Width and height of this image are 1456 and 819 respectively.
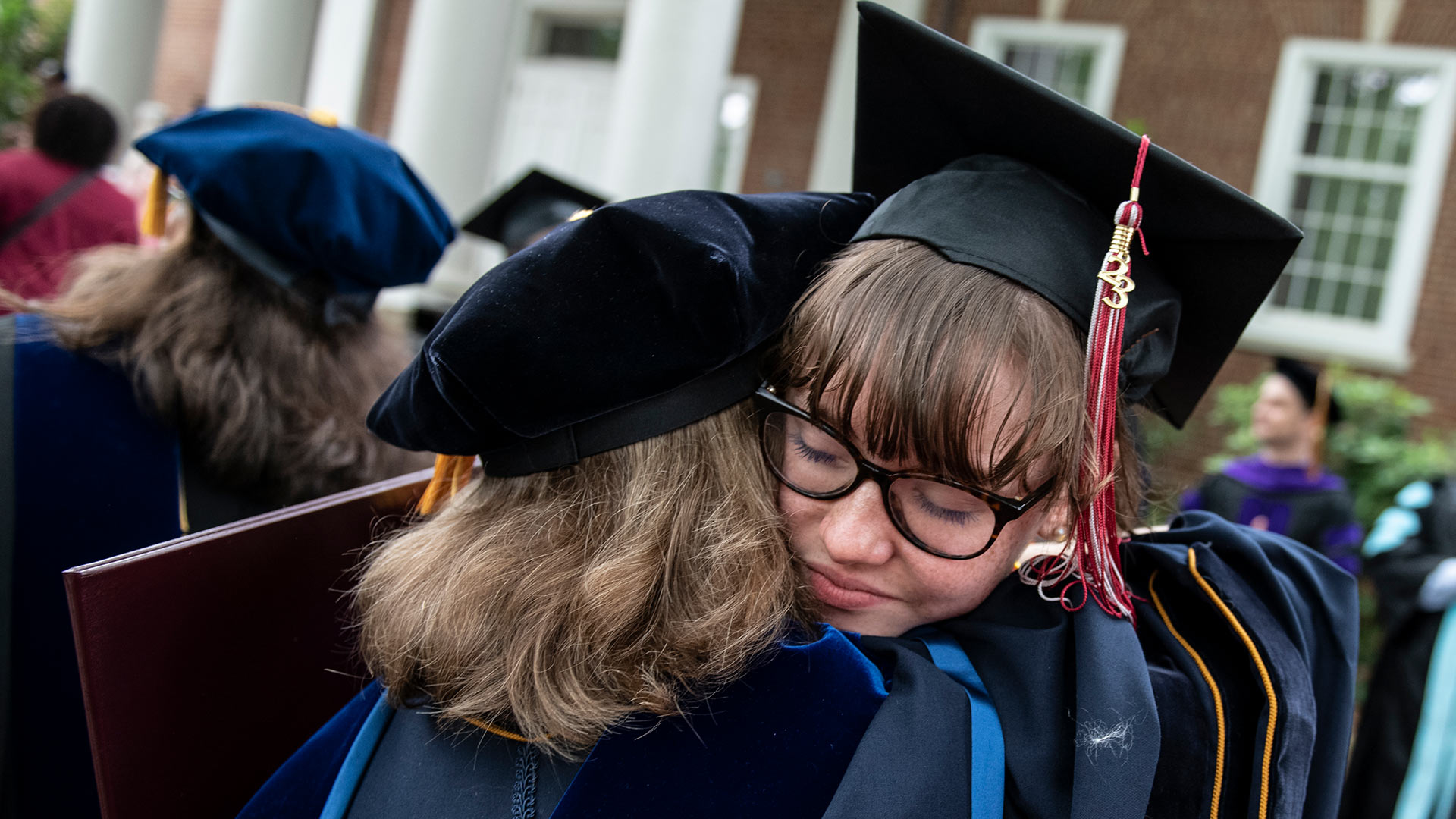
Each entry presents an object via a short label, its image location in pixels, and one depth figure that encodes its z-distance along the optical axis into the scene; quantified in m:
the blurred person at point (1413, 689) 3.50
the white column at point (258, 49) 8.73
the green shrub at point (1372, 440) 7.23
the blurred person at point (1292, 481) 5.17
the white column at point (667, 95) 5.90
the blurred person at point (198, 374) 1.77
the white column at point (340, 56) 10.12
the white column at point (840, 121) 8.78
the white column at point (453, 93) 7.48
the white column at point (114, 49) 10.57
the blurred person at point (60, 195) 4.11
